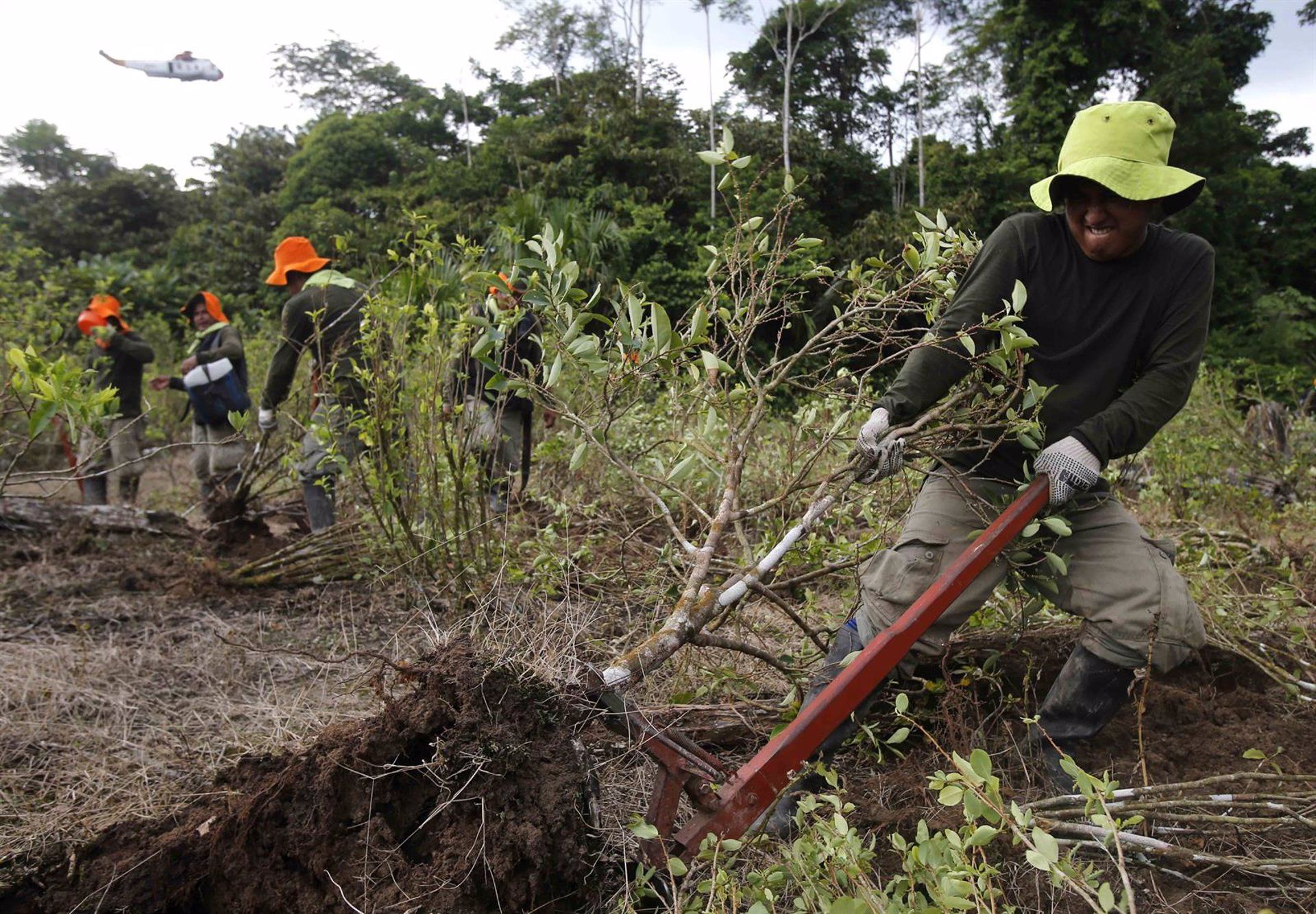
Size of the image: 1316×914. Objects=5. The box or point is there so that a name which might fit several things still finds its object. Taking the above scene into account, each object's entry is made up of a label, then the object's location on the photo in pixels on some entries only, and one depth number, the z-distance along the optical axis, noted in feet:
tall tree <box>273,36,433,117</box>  145.38
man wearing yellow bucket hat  7.52
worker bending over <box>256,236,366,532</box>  14.93
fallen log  18.67
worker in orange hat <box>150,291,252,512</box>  19.67
